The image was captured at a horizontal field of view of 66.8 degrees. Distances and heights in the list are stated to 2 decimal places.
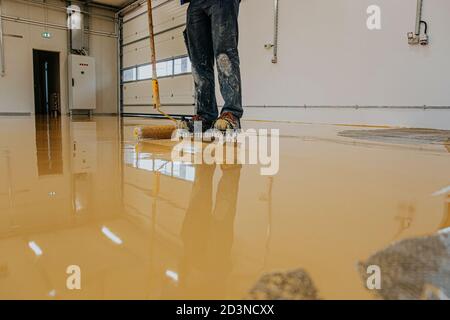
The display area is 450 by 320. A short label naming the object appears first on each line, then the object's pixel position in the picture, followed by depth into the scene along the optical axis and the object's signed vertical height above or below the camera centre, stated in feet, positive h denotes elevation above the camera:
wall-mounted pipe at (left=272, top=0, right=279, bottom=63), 17.95 +4.69
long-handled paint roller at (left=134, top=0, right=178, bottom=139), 6.64 -0.20
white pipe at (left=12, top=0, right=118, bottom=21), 28.08 +9.55
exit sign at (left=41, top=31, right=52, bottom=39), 29.09 +7.08
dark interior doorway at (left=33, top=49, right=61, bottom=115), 32.27 +3.43
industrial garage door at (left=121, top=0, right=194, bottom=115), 25.07 +4.72
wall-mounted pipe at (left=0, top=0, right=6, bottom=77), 26.71 +4.84
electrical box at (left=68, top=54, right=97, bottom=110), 30.25 +3.23
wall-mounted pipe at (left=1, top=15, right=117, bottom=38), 27.23 +7.95
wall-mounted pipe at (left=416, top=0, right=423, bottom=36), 12.44 +3.89
